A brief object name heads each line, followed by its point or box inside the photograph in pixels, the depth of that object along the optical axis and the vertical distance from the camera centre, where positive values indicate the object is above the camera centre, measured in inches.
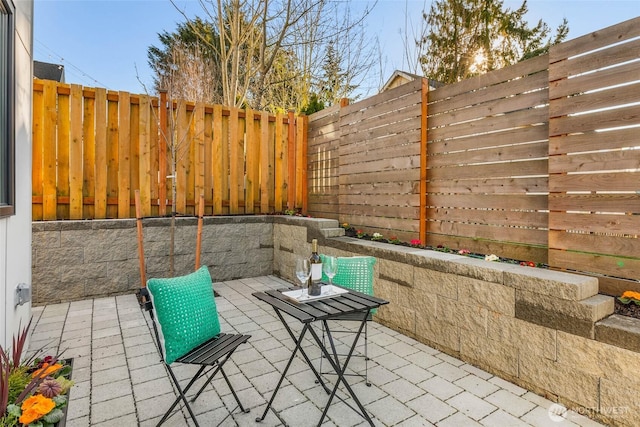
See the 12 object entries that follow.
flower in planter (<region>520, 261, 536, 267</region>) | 106.0 -16.3
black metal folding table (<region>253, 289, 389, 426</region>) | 73.8 -21.5
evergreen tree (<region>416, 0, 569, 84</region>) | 315.6 +156.2
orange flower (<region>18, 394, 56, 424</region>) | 50.9 -29.2
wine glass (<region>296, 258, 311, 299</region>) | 87.6 -14.9
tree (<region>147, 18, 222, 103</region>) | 480.4 +214.0
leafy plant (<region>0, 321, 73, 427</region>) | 51.9 -29.8
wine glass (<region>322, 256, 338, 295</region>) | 92.8 -15.0
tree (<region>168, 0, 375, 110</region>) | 263.9 +149.9
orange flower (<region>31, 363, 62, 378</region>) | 62.1 -28.8
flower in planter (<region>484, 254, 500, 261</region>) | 113.7 -15.5
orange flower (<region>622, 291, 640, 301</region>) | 83.1 -20.1
